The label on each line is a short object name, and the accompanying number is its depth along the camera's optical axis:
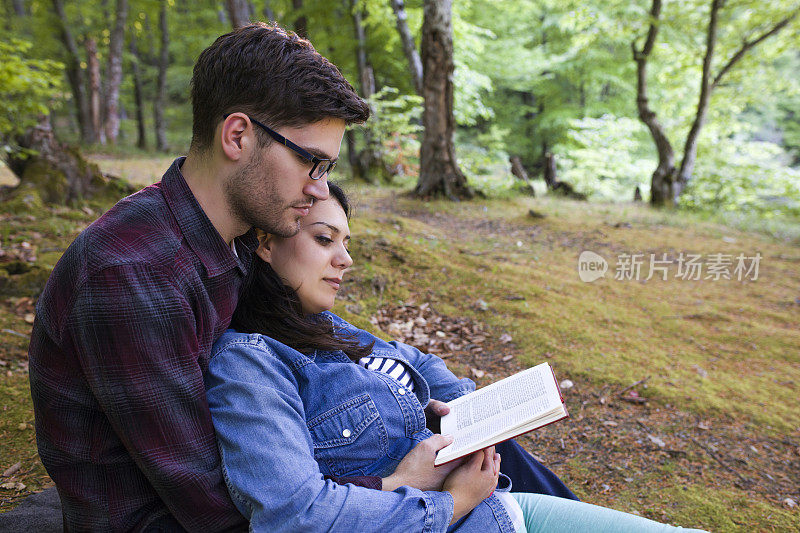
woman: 1.29
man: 1.24
